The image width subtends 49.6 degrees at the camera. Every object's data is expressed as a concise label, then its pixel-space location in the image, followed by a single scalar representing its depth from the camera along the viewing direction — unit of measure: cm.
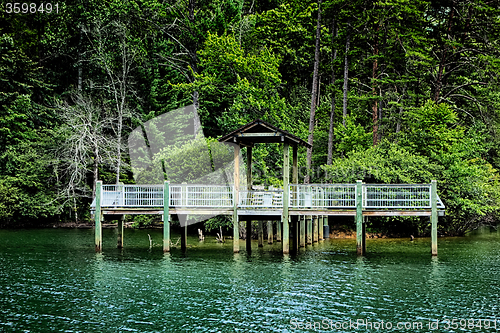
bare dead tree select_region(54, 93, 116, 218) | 4028
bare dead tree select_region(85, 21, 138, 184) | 4138
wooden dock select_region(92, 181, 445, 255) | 2359
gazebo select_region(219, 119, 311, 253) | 2414
